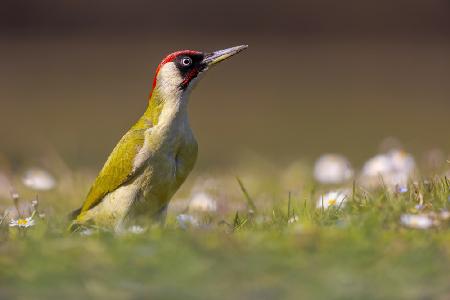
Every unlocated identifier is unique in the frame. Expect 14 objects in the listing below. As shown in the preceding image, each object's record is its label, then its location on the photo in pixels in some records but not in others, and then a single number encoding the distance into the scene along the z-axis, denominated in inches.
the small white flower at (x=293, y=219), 292.1
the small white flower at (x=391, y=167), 387.5
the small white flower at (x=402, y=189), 298.8
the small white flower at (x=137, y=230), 265.7
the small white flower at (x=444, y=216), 262.4
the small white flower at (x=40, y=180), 407.0
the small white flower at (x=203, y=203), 384.8
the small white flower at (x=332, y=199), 310.1
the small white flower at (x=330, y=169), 458.3
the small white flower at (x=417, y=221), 255.8
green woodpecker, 326.3
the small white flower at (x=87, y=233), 270.8
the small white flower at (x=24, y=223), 294.3
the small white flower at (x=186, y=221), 278.1
